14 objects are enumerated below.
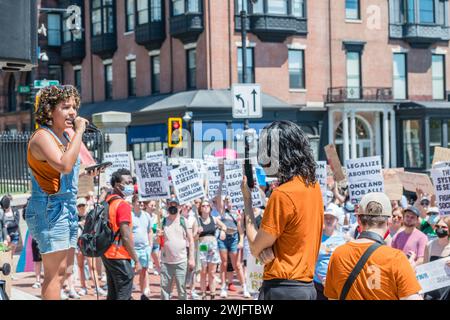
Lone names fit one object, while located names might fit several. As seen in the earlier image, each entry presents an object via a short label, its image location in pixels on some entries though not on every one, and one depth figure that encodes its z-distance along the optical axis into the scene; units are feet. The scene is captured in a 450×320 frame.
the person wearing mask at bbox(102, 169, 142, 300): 24.97
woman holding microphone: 15.98
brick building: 116.47
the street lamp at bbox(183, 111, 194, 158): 108.88
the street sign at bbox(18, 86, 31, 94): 76.23
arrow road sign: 56.44
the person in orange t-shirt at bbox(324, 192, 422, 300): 15.61
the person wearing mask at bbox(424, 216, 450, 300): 29.17
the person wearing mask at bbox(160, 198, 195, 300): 40.86
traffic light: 72.49
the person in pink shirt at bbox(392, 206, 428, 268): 31.99
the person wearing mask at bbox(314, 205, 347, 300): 30.22
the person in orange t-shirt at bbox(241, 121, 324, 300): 15.19
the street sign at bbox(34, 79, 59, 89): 55.94
